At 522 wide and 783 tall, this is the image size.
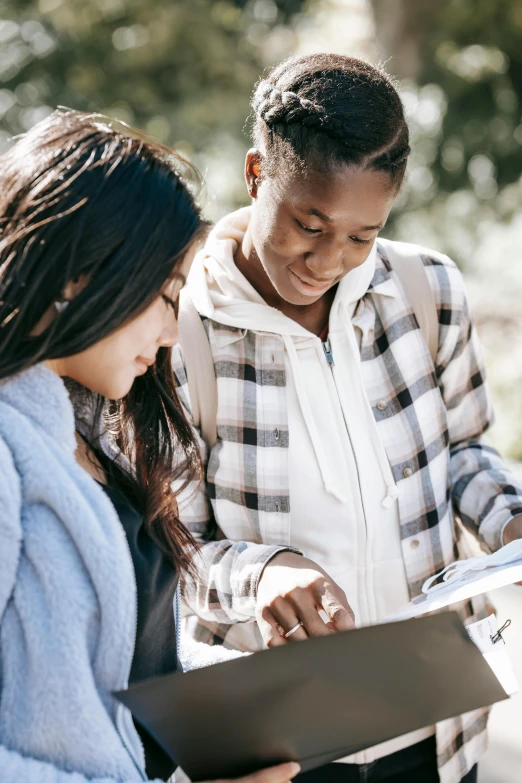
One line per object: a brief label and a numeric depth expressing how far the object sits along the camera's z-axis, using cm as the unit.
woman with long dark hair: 105
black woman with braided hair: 163
